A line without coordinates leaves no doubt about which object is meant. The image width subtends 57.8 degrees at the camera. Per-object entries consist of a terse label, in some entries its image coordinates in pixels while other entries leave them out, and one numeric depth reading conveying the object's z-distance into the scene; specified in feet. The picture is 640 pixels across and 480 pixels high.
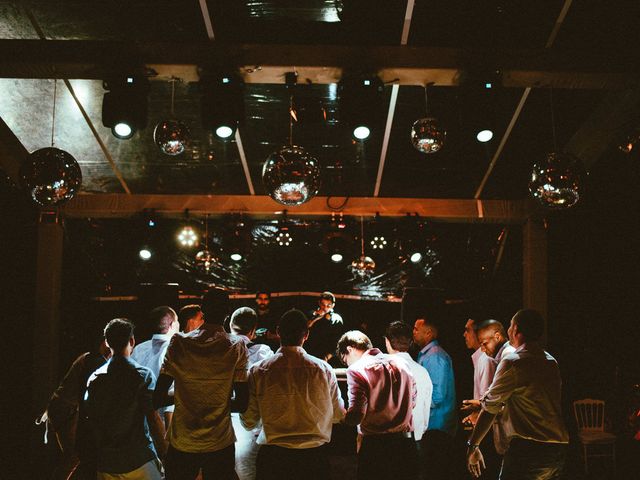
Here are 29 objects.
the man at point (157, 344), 15.96
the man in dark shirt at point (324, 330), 27.35
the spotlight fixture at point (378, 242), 26.61
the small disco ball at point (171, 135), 16.53
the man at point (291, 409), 10.69
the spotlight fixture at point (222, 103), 14.12
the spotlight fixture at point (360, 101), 14.12
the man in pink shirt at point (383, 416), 11.99
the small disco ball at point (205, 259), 24.64
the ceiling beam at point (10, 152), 21.09
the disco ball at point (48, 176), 12.60
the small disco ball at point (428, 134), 15.16
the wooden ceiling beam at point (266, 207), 24.66
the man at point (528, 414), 11.78
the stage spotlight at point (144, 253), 27.09
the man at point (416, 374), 13.38
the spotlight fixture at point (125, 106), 13.88
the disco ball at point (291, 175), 12.11
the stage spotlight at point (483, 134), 14.20
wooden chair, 22.31
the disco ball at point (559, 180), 13.30
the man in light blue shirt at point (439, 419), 15.99
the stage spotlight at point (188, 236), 26.11
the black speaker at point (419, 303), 25.45
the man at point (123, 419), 11.35
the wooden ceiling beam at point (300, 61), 14.49
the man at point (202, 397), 10.98
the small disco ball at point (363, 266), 23.90
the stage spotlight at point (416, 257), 26.96
